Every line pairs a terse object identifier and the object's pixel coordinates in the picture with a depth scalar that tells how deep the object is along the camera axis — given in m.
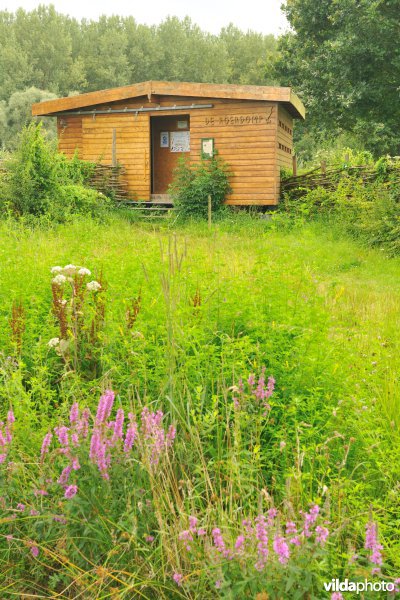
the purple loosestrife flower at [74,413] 2.74
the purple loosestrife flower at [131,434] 2.63
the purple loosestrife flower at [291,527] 2.09
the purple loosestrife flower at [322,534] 2.04
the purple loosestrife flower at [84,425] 2.71
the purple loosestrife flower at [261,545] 2.08
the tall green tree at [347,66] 24.64
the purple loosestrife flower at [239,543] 2.10
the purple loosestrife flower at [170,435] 2.66
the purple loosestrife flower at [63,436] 2.65
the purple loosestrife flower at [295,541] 2.08
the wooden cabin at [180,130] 17.95
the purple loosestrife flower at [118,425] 2.63
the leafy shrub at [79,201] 15.30
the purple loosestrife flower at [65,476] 2.67
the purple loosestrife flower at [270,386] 2.98
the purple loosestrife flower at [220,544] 2.14
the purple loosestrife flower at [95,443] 2.58
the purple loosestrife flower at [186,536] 2.25
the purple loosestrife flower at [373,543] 2.00
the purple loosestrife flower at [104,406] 2.65
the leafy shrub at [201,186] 17.97
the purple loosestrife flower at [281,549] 2.00
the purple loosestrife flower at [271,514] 2.19
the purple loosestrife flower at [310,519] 2.06
